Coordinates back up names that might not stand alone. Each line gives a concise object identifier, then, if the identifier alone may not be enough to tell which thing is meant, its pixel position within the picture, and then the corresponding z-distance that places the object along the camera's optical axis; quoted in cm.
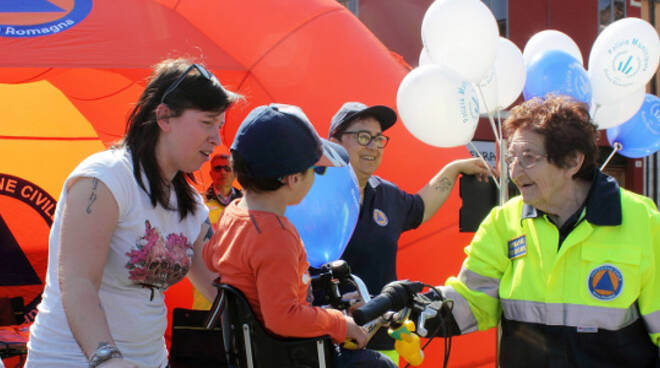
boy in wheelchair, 137
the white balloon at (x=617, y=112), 391
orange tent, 320
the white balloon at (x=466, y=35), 314
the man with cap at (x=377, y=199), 253
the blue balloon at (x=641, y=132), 461
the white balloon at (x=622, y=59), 365
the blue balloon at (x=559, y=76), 338
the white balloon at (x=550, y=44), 389
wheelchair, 136
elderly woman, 182
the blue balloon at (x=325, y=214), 184
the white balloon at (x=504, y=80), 345
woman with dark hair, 133
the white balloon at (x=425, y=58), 370
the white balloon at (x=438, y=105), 308
